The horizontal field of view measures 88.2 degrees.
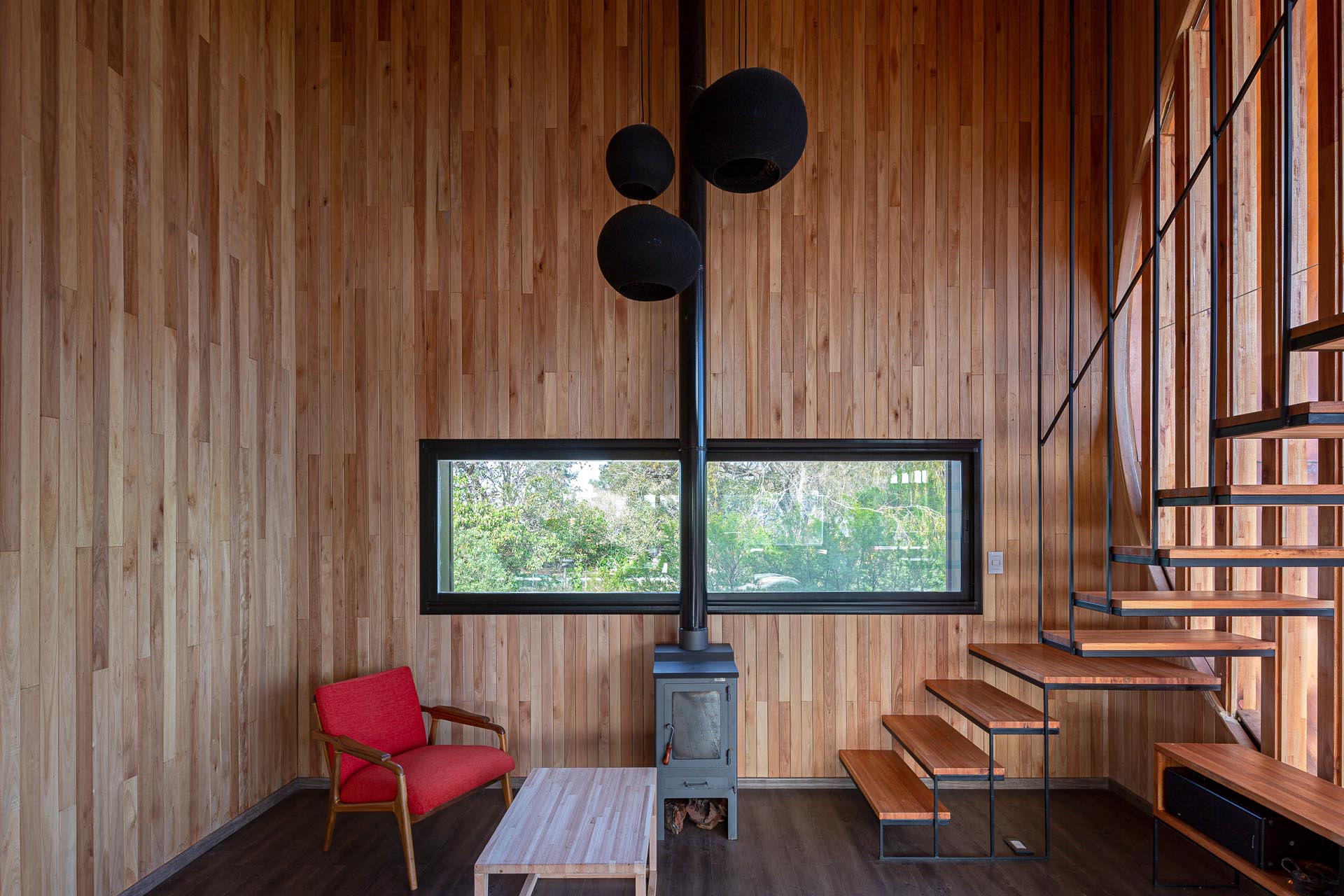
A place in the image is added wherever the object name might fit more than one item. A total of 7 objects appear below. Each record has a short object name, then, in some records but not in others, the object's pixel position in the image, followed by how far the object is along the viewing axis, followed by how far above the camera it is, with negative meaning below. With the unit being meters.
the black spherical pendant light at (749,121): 1.60 +0.78
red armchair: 2.84 -1.34
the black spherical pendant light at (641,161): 2.35 +1.01
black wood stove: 3.19 -1.27
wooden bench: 2.13 -1.14
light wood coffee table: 2.18 -1.29
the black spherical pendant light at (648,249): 1.88 +0.57
